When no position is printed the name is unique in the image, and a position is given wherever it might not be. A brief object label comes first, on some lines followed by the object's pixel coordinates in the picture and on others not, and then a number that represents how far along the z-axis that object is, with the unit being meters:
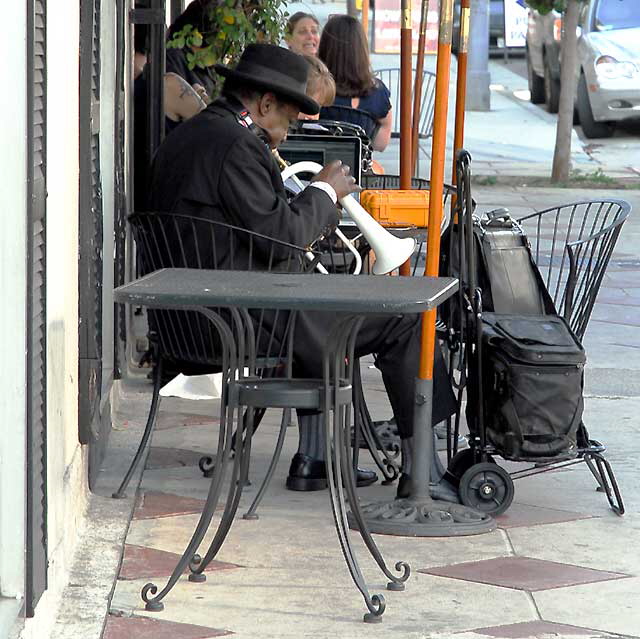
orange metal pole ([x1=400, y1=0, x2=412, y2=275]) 10.61
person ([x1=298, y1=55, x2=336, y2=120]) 12.86
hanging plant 13.70
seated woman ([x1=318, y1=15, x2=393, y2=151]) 18.12
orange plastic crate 9.94
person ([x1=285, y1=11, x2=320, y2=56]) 19.17
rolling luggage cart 8.93
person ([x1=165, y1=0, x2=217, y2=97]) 13.98
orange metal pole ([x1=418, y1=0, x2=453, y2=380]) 8.52
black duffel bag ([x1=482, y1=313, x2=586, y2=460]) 8.91
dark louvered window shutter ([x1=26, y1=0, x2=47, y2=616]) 6.27
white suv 33.06
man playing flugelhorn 8.91
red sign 33.53
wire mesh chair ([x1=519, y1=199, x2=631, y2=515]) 9.26
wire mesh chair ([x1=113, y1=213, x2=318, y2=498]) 8.87
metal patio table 6.77
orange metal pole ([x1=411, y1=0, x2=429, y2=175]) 11.81
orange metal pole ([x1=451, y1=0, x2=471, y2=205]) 9.34
